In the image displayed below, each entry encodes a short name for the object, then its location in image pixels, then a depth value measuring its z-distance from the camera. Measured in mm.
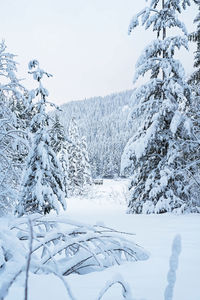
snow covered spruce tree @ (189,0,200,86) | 11424
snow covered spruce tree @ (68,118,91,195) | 37312
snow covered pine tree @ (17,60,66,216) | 8938
